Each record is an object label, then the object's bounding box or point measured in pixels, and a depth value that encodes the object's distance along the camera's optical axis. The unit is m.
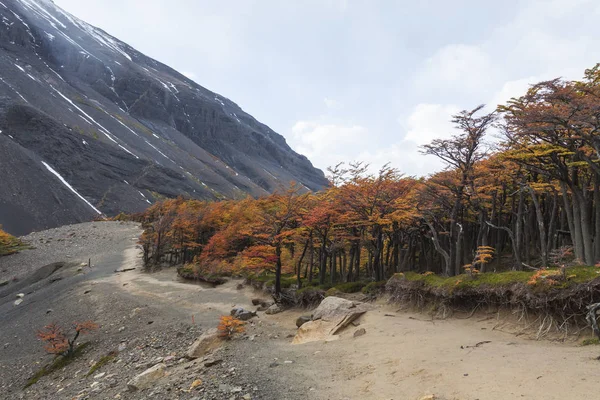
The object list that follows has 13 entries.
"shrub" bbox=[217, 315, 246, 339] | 13.67
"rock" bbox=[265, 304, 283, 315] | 19.45
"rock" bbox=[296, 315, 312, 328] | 15.71
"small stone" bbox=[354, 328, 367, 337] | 12.66
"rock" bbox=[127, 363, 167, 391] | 10.26
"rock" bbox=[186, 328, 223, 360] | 12.48
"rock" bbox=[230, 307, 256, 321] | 17.81
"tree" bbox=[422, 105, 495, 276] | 16.59
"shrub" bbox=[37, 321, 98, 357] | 16.04
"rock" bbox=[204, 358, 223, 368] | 10.66
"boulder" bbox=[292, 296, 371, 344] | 13.36
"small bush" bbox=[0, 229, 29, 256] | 47.17
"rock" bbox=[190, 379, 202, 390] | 9.06
